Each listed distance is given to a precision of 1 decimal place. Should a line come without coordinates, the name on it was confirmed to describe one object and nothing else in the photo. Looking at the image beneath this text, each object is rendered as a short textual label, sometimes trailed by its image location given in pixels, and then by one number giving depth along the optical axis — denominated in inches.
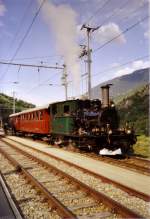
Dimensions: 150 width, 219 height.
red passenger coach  968.9
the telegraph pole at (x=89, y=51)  982.7
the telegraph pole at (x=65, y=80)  1347.7
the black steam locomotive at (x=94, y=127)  689.0
